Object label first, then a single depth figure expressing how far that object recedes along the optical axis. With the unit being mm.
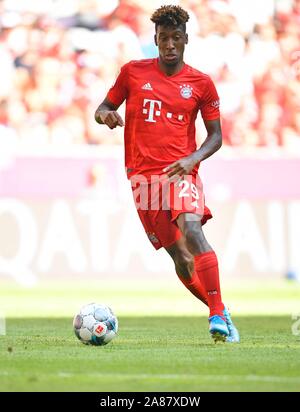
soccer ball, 15850
